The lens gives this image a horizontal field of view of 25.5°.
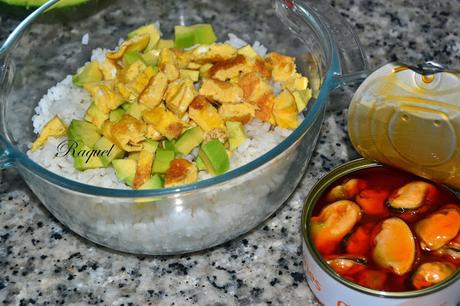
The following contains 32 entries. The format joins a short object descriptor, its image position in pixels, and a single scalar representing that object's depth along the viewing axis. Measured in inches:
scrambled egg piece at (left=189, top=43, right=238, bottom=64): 19.8
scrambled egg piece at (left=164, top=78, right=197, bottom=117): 18.4
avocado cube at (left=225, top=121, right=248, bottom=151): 18.4
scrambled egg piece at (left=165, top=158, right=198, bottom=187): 17.4
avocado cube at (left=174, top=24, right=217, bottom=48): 21.1
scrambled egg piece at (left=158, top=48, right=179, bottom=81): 19.1
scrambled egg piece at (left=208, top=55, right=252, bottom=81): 19.4
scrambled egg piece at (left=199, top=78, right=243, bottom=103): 18.7
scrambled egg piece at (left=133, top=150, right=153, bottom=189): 17.9
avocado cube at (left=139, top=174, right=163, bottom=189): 17.8
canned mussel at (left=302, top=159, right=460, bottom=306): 15.6
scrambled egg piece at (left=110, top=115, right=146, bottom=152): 18.1
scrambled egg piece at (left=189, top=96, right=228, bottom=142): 18.3
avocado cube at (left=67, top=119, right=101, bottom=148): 18.8
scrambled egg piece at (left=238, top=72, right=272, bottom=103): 18.8
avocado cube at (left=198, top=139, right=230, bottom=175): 17.8
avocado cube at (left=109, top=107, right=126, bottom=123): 19.2
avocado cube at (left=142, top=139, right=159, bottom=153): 18.3
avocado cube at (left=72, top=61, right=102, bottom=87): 20.7
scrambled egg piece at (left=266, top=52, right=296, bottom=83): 20.0
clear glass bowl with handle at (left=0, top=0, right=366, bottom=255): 16.4
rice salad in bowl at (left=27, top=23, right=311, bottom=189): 18.2
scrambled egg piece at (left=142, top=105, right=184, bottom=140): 18.4
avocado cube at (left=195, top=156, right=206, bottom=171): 18.0
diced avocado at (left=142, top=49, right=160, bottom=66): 20.5
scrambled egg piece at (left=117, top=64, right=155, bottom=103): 19.3
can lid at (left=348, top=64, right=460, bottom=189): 16.4
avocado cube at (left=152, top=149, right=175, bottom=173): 18.0
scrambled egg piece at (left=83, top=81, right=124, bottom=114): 19.2
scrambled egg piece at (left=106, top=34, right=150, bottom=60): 20.5
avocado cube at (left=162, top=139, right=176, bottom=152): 18.4
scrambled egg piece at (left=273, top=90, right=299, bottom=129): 18.7
